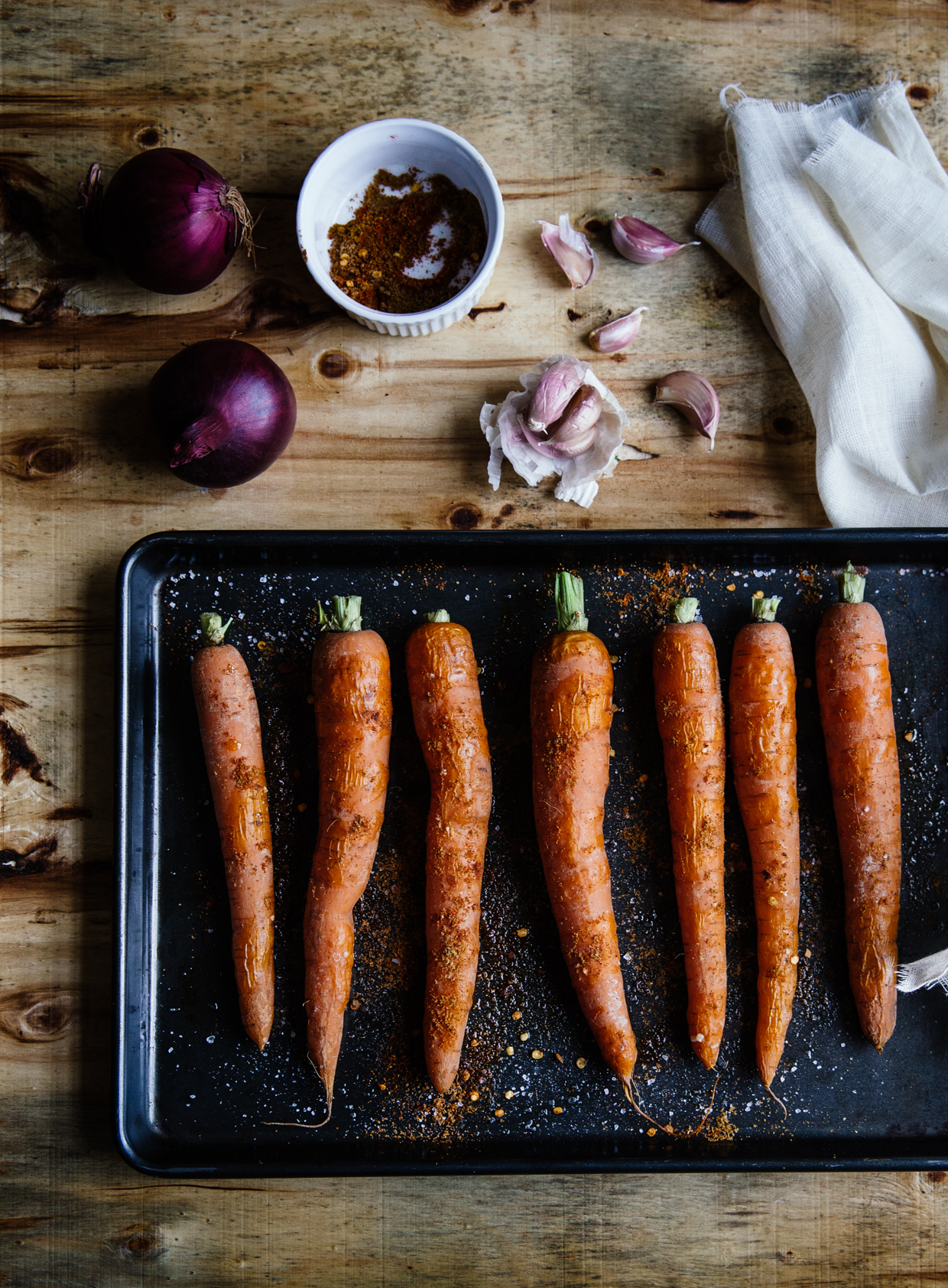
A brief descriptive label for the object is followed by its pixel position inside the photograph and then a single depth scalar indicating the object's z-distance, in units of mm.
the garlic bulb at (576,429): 745
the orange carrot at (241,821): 735
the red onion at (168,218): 729
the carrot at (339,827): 733
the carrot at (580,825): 730
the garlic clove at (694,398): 758
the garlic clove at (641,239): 763
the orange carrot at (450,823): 731
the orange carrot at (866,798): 736
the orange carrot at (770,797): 736
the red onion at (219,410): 725
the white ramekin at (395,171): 740
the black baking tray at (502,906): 738
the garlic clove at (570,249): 763
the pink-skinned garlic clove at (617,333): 763
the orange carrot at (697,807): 735
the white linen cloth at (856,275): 754
